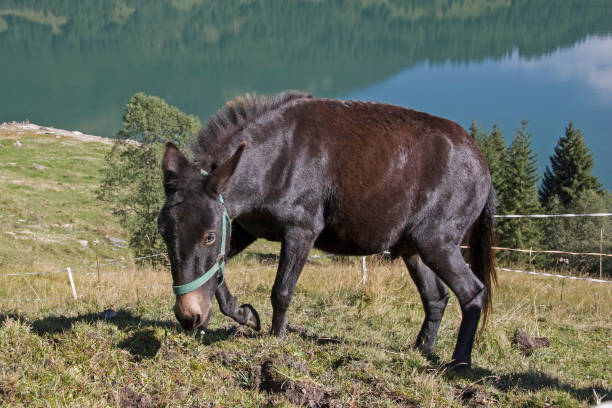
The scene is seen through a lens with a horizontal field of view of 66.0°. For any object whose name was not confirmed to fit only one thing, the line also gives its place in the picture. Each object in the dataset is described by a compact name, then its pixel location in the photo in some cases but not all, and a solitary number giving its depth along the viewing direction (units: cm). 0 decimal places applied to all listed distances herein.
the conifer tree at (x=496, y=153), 5711
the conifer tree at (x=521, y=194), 5119
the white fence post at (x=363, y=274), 775
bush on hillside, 2669
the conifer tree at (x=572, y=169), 6162
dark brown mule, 412
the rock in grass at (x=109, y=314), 505
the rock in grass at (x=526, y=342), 535
